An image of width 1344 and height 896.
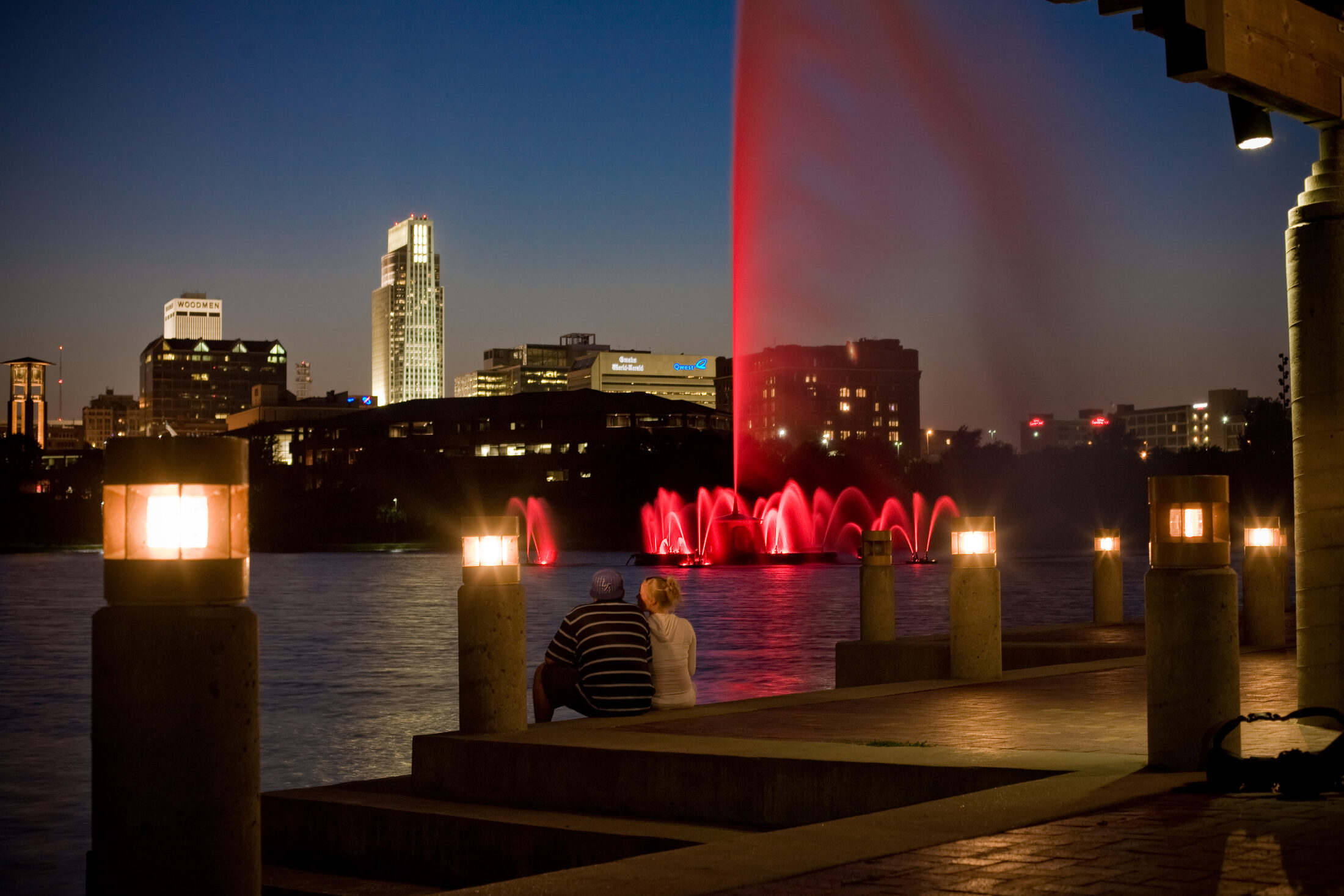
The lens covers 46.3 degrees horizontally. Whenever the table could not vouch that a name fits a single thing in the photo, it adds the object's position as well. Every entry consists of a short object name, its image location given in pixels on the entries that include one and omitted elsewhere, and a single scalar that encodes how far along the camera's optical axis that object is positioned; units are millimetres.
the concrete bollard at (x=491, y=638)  9992
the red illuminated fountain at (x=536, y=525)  106956
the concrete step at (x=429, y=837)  8031
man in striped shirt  10812
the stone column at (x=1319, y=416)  9250
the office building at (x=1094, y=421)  126438
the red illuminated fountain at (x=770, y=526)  67750
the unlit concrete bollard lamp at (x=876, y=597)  17297
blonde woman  11188
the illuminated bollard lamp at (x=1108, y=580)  22891
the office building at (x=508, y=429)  162750
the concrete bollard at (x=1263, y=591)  17766
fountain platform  66750
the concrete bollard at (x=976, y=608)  13797
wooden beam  8195
